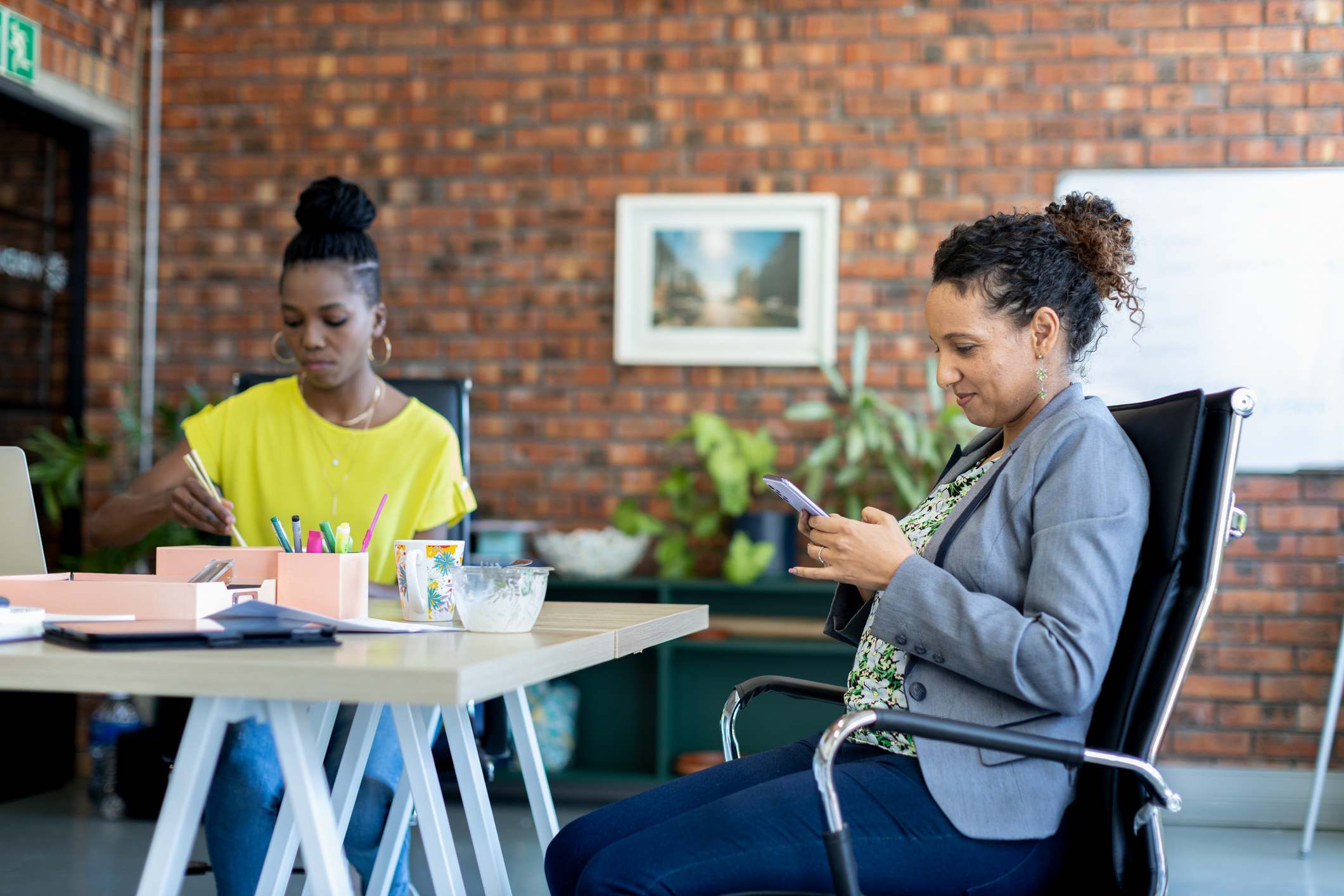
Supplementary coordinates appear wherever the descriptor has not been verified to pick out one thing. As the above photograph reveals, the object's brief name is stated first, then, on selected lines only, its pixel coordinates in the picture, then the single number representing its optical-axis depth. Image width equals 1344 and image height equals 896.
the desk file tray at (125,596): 1.30
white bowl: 3.75
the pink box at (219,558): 1.54
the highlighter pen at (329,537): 1.55
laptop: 1.57
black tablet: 1.12
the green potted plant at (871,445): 3.71
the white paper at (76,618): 1.29
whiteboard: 3.81
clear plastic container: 1.39
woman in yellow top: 2.32
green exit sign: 3.54
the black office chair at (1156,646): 1.39
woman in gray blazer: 1.38
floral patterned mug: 1.55
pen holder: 1.50
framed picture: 3.98
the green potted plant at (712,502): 3.69
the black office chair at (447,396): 2.68
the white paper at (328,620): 1.27
